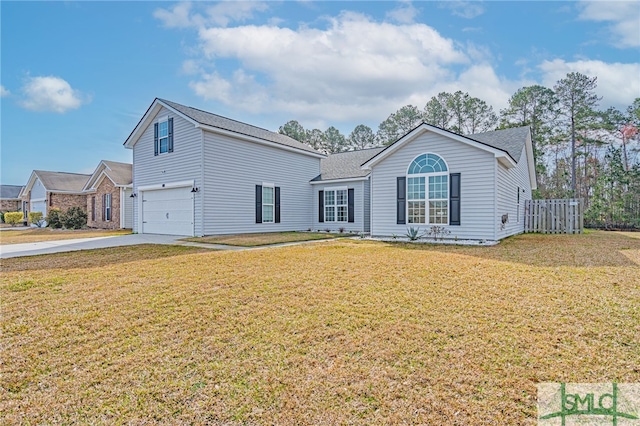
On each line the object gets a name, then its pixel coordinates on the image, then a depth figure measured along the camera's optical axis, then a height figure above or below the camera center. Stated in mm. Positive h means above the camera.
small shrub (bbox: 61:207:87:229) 22555 -303
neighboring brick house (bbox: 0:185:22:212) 36331 +1553
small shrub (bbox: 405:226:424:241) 11867 -807
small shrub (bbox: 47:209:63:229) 22897 -362
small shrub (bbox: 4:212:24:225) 30828 -279
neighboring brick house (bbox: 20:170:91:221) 27438 +2002
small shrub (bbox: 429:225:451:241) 11781 -729
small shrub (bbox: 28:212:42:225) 28103 -261
